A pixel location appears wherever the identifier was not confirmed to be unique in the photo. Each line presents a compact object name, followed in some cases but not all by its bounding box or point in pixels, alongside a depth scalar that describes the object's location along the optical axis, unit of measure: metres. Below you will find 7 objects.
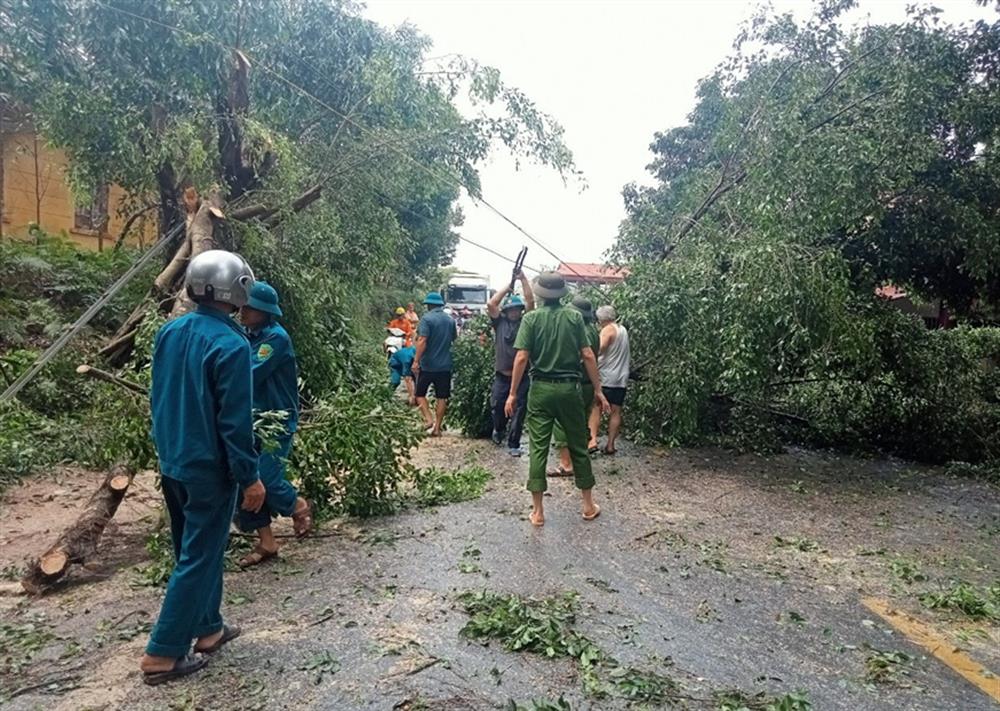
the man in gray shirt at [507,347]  8.28
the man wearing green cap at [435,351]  9.12
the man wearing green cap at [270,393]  4.45
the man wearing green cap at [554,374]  5.52
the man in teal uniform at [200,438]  3.18
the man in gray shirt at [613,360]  8.18
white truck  28.55
